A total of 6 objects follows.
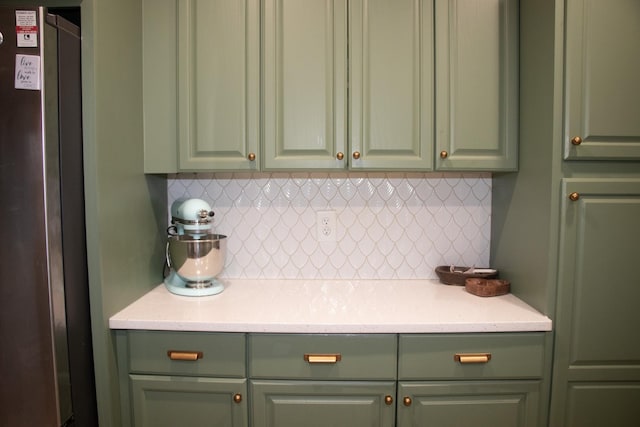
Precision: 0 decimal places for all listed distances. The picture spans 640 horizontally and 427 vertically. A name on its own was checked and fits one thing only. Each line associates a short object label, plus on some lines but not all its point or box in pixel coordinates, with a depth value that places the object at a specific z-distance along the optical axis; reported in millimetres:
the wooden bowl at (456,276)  1628
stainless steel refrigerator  1019
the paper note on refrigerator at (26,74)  1015
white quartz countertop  1228
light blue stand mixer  1458
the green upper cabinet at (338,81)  1439
